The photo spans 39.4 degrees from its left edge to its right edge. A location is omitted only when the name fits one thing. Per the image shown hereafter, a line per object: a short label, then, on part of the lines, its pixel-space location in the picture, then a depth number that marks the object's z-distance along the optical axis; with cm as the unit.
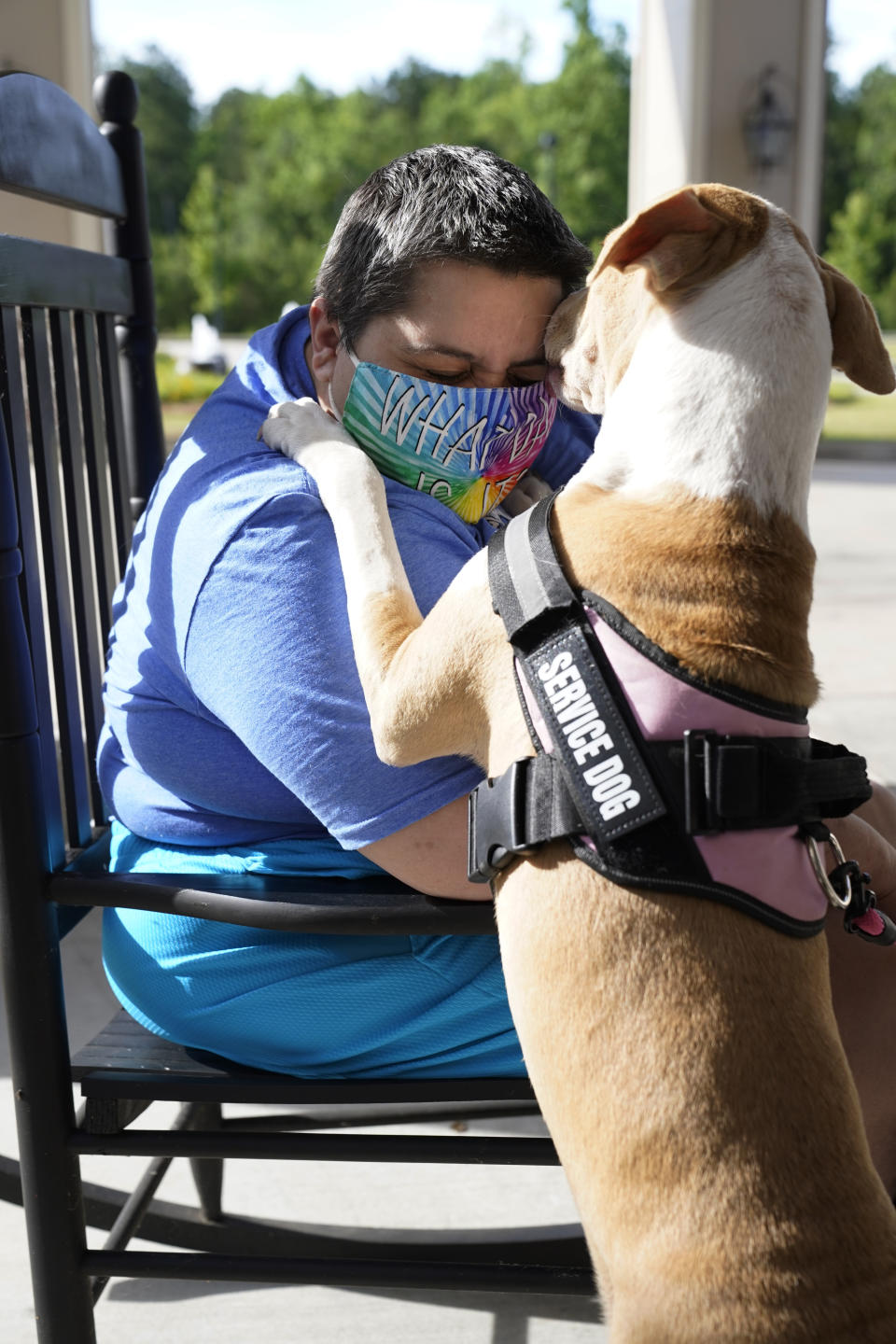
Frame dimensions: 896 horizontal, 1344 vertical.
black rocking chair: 152
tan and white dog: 113
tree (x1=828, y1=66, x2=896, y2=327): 3224
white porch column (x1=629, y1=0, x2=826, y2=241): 1011
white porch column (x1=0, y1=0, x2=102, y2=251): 674
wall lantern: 1038
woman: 149
